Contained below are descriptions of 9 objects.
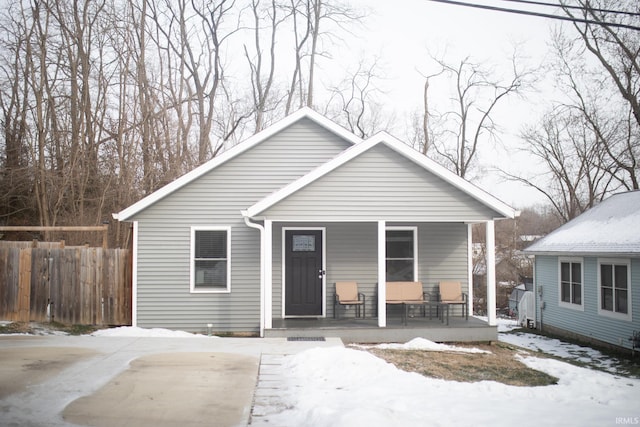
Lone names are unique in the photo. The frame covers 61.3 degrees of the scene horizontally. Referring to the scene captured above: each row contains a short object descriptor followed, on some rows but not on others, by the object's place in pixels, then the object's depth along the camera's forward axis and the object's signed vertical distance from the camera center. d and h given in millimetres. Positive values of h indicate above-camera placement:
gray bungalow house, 11117 +423
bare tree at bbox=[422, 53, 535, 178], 30219 +7793
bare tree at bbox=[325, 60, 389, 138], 30375 +7794
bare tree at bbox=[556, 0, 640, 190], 24478 +7695
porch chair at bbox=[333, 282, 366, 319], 12359 -1017
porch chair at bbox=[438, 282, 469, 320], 12422 -1028
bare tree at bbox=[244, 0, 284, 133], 26688 +9248
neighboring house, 13227 -719
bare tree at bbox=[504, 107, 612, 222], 29906 +4576
